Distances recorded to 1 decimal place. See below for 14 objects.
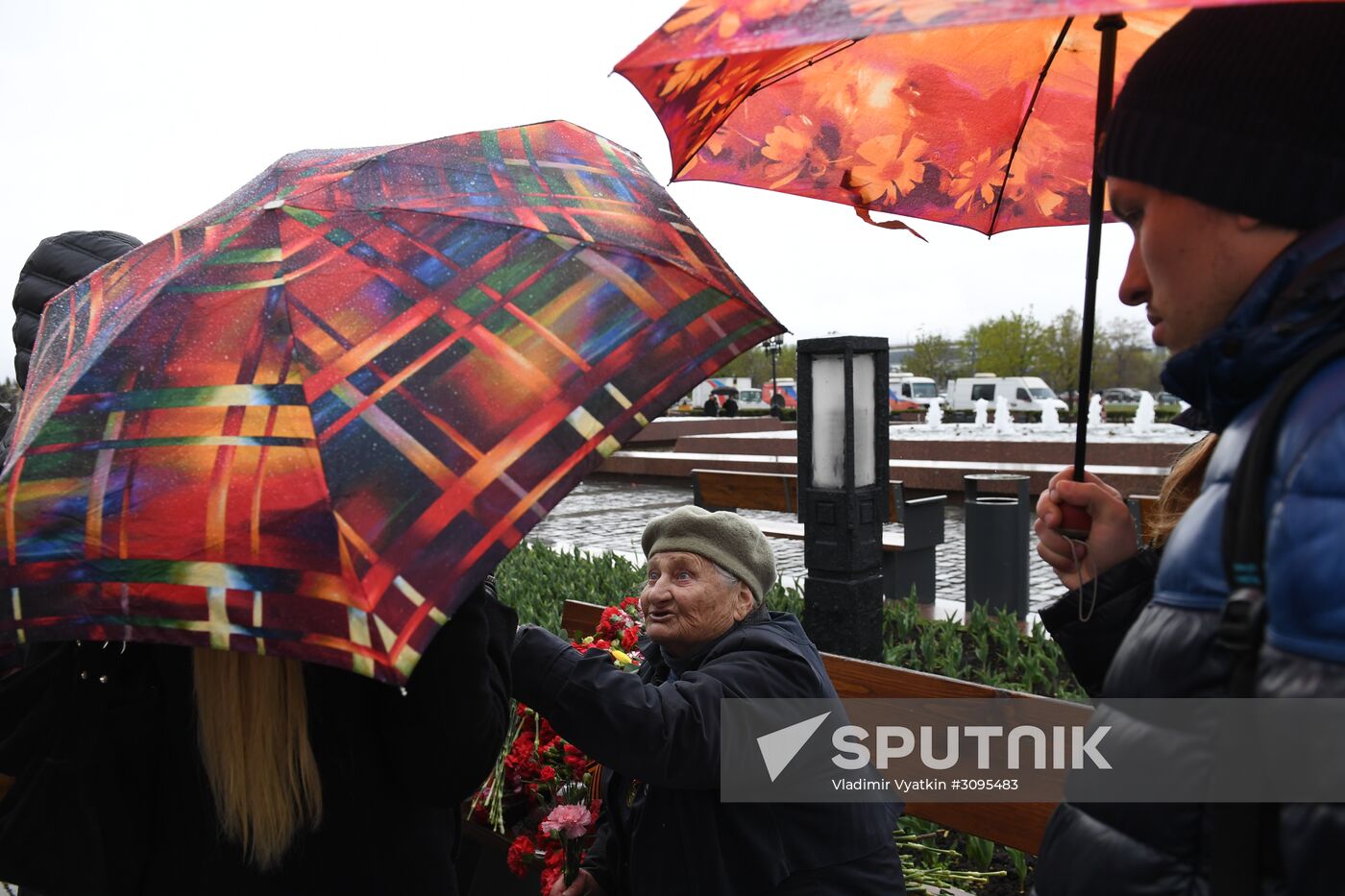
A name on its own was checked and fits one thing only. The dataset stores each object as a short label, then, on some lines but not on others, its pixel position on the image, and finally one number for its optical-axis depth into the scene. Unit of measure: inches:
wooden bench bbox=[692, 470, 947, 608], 274.5
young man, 38.7
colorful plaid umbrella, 55.0
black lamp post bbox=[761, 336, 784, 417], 1628.1
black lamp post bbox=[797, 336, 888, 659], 218.7
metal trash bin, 265.4
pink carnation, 97.2
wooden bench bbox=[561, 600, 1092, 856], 116.7
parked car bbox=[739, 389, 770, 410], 1975.4
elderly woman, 81.8
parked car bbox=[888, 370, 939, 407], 1576.0
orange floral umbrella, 83.0
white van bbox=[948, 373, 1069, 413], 1518.2
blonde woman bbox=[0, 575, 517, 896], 66.2
